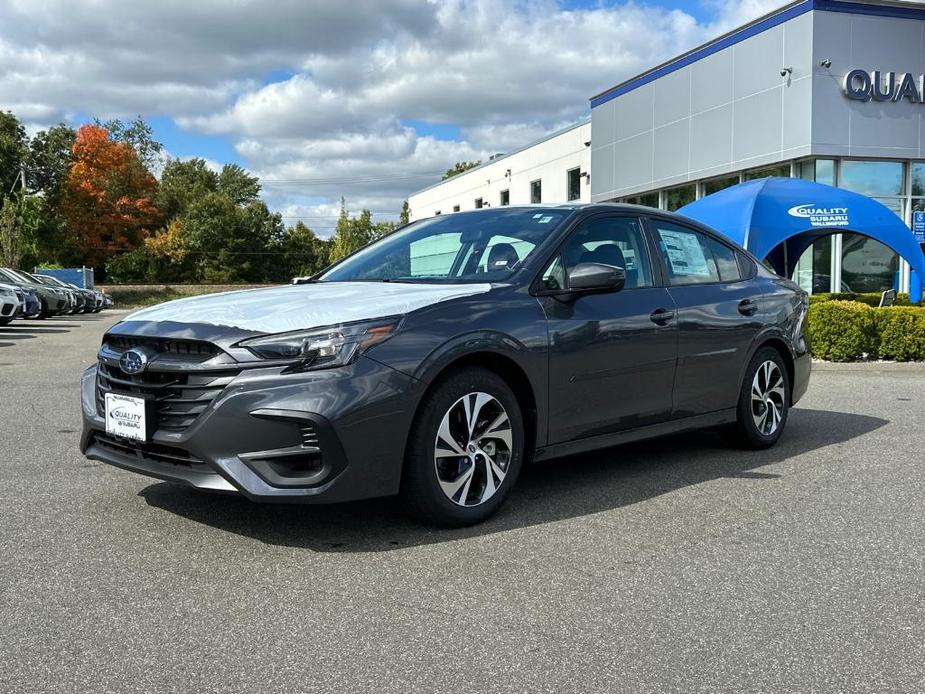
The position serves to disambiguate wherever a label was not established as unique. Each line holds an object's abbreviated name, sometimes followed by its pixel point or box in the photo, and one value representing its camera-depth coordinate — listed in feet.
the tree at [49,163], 199.01
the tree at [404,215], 260.21
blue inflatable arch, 44.83
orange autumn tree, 196.44
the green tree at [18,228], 145.28
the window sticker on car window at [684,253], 17.93
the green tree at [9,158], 178.09
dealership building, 64.69
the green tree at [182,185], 238.68
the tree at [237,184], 285.23
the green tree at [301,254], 243.40
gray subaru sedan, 11.98
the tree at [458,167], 274.26
